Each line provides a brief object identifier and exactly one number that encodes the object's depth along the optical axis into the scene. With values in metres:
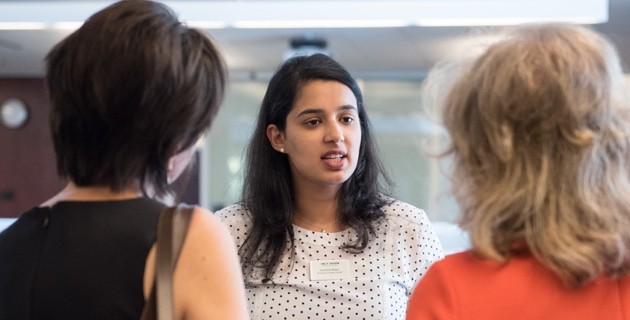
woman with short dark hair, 2.40
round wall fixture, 10.50
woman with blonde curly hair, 2.41
